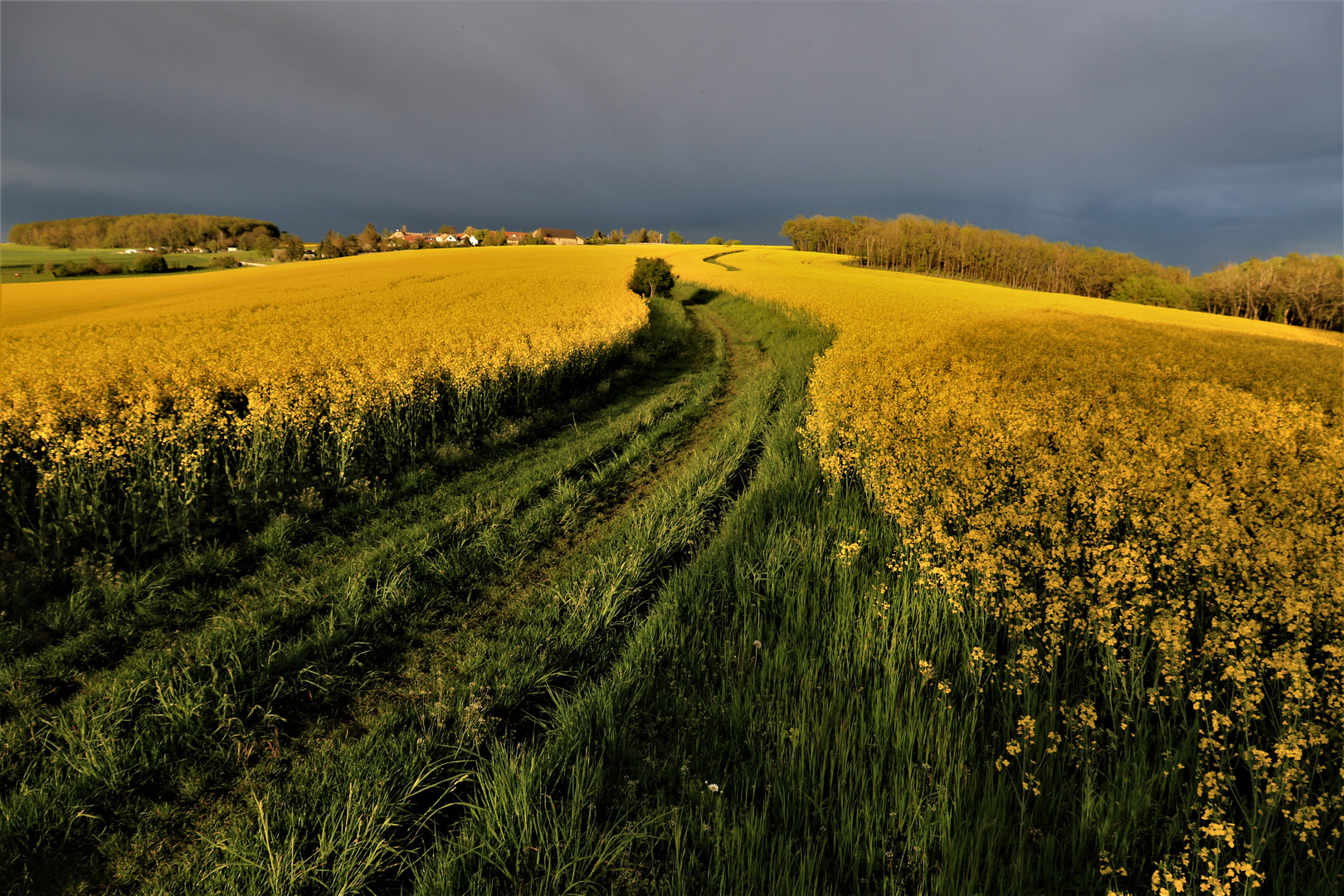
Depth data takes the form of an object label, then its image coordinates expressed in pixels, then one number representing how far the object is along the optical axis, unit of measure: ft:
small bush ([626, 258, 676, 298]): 94.17
